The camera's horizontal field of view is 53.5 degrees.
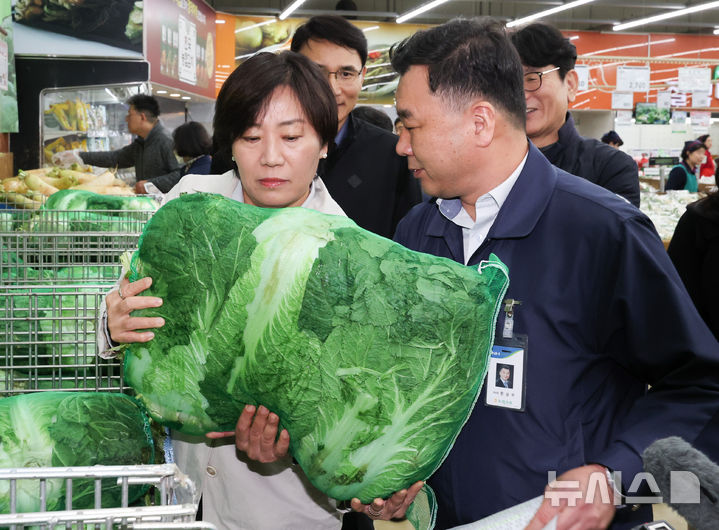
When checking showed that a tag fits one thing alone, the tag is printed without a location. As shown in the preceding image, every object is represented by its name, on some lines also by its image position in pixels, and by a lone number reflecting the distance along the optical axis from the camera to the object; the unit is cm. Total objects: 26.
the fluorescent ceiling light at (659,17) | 1335
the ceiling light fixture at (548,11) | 1372
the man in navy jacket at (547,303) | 110
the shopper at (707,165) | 1123
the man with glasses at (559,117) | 257
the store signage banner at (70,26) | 590
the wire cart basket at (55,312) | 151
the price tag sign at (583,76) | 1523
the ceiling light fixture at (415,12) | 1327
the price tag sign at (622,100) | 1548
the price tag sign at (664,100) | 1519
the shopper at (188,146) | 545
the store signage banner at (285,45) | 1434
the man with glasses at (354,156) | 229
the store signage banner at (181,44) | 711
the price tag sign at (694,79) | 1533
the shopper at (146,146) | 627
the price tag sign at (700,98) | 1530
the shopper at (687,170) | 948
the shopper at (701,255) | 235
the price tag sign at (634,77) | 1525
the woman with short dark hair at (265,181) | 145
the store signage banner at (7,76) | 476
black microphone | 69
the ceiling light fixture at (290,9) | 1320
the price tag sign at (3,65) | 471
